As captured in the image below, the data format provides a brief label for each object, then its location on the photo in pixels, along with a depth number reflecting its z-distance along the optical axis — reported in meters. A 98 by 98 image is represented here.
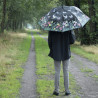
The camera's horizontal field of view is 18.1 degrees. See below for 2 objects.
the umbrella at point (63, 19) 7.73
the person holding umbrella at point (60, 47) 8.13
